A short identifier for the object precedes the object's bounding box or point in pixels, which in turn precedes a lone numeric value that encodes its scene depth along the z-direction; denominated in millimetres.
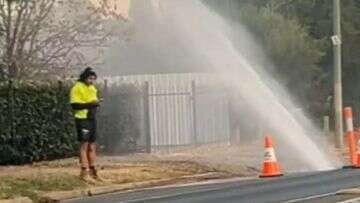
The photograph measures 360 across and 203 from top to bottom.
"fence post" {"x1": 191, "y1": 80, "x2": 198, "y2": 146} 30891
